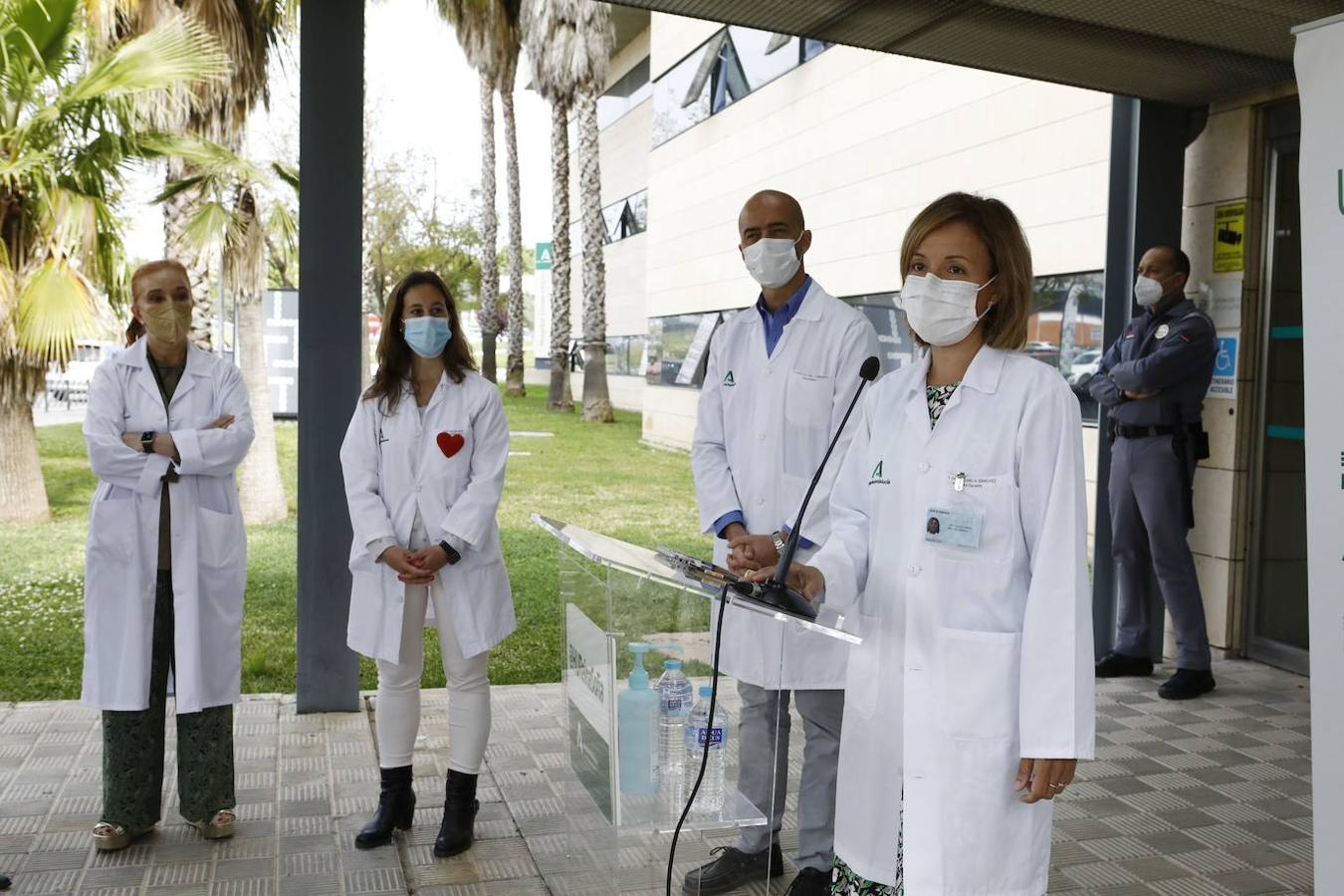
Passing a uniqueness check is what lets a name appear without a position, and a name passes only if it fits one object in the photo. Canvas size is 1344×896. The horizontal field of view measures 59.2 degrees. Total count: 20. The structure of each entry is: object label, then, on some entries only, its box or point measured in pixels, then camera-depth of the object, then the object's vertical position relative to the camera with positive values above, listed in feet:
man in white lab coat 11.05 -0.18
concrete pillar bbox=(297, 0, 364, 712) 16.85 +1.19
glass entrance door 20.63 -0.89
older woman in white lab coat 12.50 -2.00
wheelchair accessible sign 21.04 +0.44
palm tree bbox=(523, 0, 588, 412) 82.84 +22.14
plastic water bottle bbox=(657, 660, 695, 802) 8.23 -2.32
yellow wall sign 20.76 +2.79
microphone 7.43 -1.32
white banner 8.75 -0.01
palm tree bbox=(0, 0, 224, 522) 30.01 +5.96
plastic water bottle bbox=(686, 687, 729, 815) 8.15 -2.53
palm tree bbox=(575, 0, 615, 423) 83.58 +13.27
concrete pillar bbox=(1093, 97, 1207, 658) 21.21 +3.62
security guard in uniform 19.10 -0.50
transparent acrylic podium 8.20 -2.35
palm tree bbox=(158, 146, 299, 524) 32.19 +3.97
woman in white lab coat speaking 7.08 -1.32
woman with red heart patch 12.55 -1.60
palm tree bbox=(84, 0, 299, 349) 33.55 +9.29
